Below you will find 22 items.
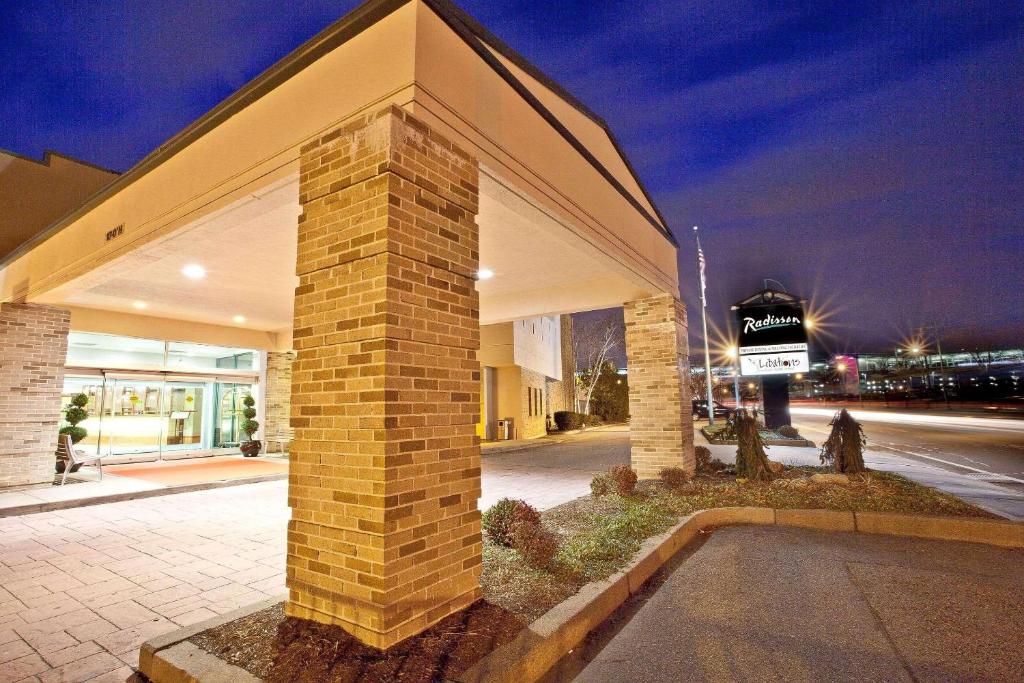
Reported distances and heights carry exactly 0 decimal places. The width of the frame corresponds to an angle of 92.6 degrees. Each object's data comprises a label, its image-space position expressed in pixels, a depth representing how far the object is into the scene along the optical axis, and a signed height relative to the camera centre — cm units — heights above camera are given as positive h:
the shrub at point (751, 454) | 856 -110
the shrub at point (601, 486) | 762 -142
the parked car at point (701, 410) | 3775 -136
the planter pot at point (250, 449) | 1581 -150
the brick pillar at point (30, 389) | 916 +34
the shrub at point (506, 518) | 507 -127
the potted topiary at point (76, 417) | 1227 -29
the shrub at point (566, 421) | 2931 -149
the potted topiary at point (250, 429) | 1584 -89
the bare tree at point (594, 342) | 3741 +412
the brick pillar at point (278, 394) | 1669 +26
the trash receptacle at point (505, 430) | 2278 -154
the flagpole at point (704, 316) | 2278 +415
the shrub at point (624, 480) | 739 -130
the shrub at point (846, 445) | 833 -93
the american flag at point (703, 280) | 2277 +542
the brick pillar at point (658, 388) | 880 +11
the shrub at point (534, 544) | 452 -141
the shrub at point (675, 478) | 801 -138
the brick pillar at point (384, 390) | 305 +7
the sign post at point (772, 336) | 1602 +186
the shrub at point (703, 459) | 950 -130
